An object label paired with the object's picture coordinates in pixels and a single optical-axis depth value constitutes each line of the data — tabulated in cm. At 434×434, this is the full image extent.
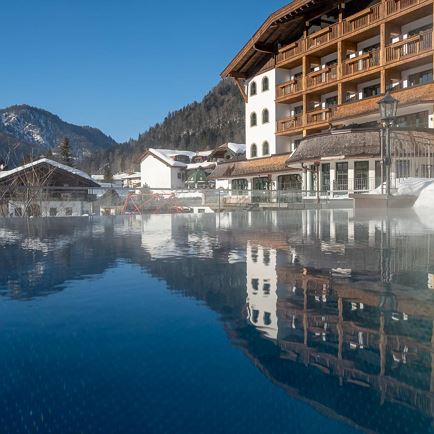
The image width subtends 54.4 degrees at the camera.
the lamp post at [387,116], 1275
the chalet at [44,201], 1686
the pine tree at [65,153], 7000
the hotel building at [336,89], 2208
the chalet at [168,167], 6525
